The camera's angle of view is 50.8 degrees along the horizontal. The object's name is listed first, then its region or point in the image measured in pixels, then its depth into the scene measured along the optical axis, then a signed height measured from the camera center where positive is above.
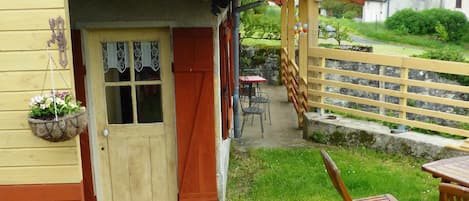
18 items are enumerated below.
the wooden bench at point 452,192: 3.38 -1.09
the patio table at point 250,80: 9.63 -0.79
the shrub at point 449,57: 12.67 -0.54
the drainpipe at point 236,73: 7.67 -0.51
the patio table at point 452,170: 4.01 -1.13
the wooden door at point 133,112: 4.79 -0.70
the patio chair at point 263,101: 8.96 -1.22
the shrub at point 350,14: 31.04 +1.48
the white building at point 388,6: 32.97 +2.04
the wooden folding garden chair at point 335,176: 3.59 -1.01
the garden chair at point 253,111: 8.12 -1.17
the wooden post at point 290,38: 10.19 +0.02
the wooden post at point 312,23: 8.12 +0.25
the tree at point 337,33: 16.20 +0.16
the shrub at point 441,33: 25.23 +0.14
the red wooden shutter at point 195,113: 4.78 -0.71
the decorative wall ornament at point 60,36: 3.11 +0.05
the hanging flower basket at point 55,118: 2.90 -0.44
